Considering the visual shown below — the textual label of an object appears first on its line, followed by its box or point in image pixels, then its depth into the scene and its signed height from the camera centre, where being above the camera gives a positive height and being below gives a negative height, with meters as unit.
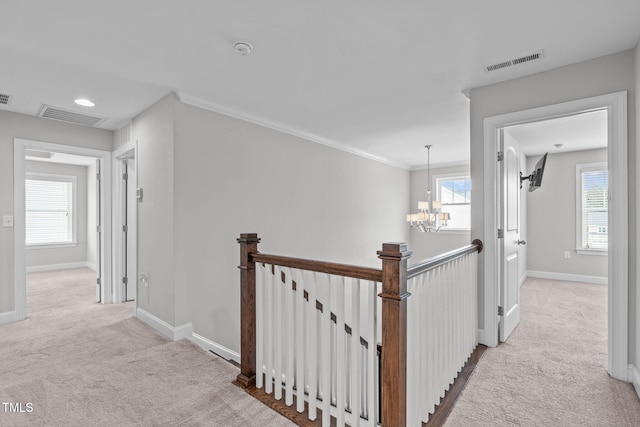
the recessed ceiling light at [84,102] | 3.21 +1.13
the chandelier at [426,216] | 4.76 -0.06
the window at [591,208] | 5.48 +0.06
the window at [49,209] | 6.29 +0.07
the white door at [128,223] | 4.25 -0.14
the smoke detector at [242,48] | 2.22 +1.17
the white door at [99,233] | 4.16 -0.27
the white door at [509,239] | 2.87 -0.27
